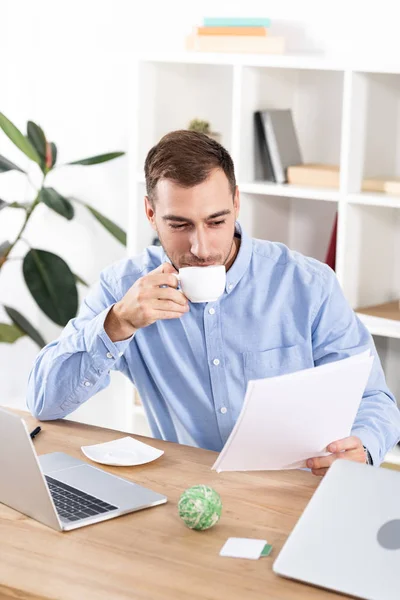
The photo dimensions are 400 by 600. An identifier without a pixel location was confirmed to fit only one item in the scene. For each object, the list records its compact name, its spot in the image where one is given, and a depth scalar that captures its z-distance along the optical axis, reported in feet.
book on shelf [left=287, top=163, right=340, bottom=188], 10.30
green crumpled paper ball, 4.78
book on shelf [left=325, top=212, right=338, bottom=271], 10.33
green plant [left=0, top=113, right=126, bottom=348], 11.09
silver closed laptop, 4.25
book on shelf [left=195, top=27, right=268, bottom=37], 10.27
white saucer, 5.77
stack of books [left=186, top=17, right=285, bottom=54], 10.25
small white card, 4.58
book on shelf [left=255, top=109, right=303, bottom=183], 10.48
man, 6.31
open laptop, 4.83
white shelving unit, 9.88
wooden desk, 4.29
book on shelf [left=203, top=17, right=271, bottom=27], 10.26
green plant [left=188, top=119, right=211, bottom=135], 10.80
